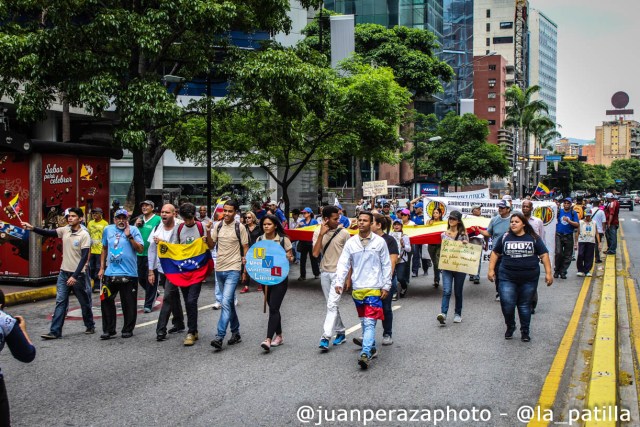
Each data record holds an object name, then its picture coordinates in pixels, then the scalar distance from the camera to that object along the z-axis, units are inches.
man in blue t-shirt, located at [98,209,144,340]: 368.5
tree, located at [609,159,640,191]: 5866.1
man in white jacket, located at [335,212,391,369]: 306.5
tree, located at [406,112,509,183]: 2116.1
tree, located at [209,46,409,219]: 776.3
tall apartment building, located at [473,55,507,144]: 4252.0
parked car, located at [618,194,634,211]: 2807.6
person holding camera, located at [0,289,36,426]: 165.3
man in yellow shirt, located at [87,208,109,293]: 481.7
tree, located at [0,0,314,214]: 607.2
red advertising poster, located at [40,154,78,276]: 555.8
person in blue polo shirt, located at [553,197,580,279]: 644.7
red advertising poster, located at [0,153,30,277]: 549.0
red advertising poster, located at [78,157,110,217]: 597.9
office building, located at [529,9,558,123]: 7007.9
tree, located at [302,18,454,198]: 2055.9
